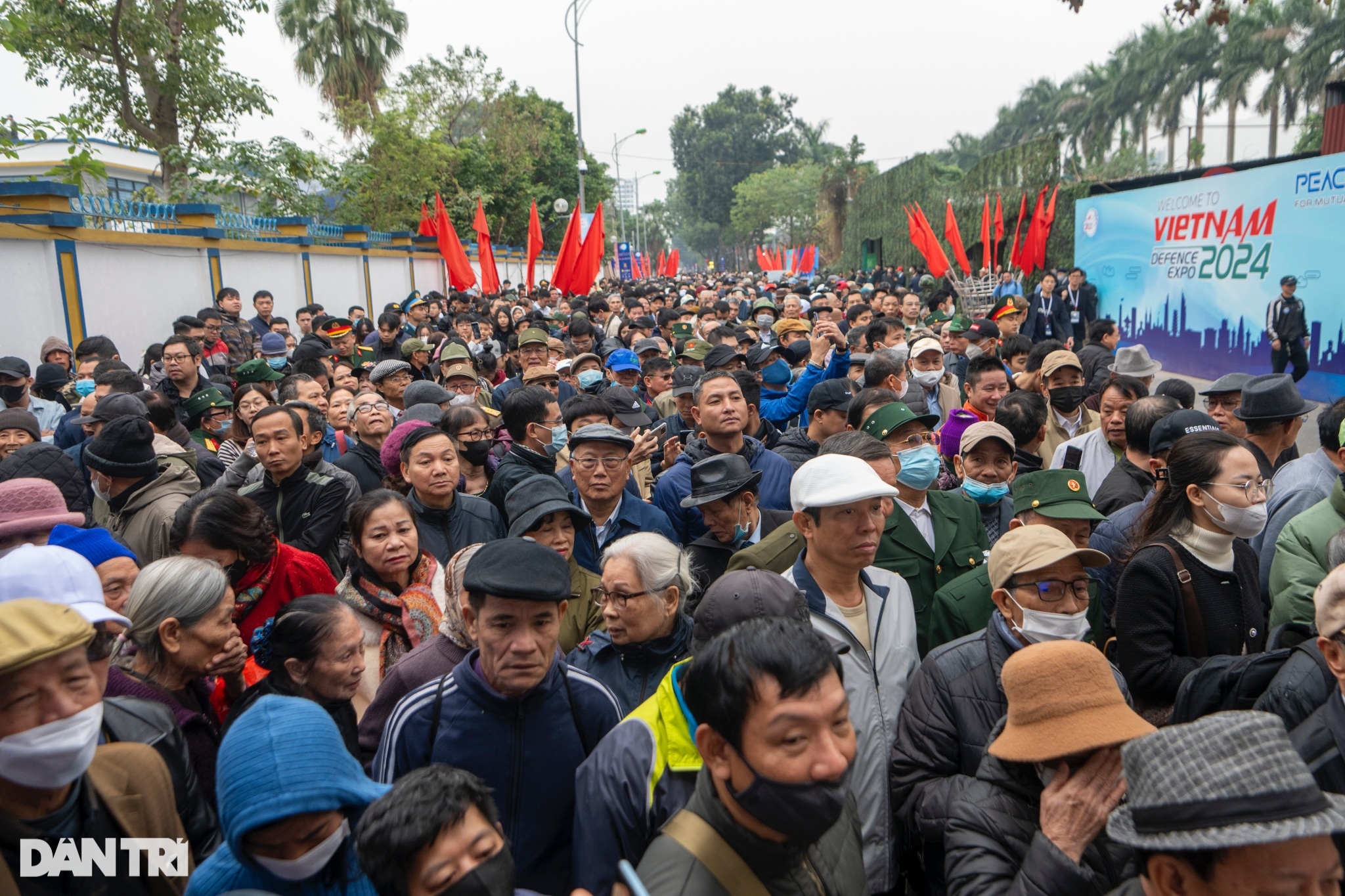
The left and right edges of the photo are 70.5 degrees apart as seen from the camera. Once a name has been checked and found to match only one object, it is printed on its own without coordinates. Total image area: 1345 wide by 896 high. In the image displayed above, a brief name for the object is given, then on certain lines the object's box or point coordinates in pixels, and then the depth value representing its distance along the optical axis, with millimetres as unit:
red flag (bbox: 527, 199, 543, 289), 15727
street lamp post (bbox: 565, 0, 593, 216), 27703
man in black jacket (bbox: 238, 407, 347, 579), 4441
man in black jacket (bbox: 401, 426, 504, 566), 4266
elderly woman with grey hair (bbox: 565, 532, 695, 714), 2861
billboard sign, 12555
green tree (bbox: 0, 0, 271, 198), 16453
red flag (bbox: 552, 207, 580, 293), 13703
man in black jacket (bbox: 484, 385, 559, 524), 5281
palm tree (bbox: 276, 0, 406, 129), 31438
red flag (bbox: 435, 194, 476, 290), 14852
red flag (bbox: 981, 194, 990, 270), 18172
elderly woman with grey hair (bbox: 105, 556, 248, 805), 2736
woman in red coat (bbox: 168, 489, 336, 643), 3443
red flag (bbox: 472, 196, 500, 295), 15102
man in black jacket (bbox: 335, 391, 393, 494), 5258
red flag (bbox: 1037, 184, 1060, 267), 16469
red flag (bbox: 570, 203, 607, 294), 14062
